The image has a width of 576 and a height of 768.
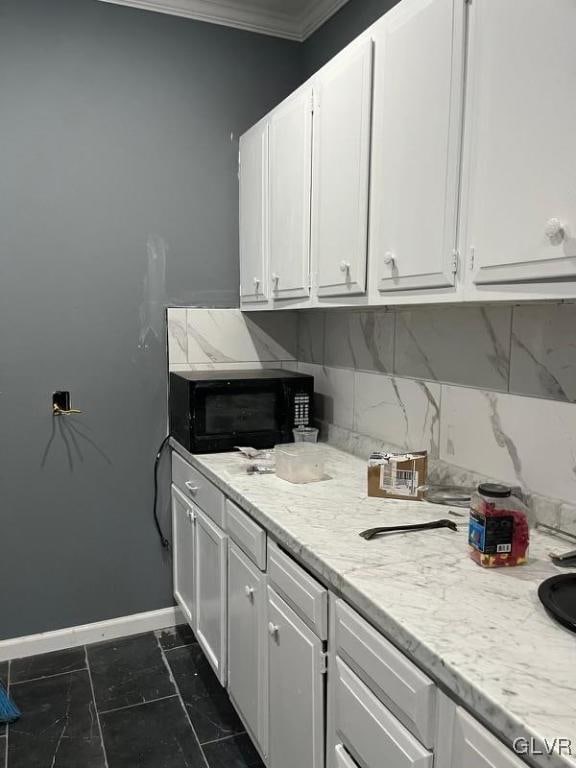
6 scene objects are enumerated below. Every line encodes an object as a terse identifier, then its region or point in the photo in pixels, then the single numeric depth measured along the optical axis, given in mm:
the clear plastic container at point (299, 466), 1931
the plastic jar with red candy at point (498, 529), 1228
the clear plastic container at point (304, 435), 2424
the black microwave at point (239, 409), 2318
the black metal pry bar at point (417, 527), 1442
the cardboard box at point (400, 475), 1696
